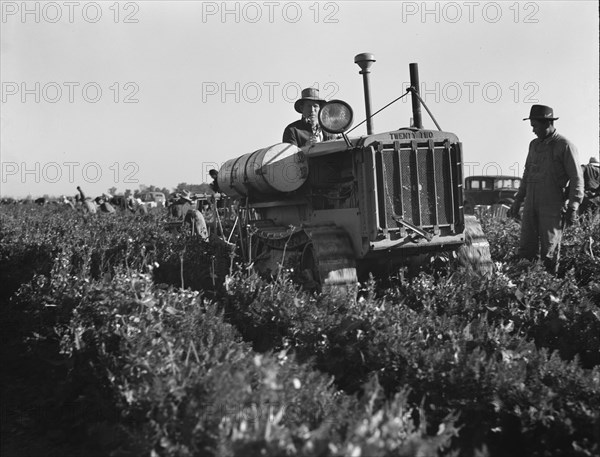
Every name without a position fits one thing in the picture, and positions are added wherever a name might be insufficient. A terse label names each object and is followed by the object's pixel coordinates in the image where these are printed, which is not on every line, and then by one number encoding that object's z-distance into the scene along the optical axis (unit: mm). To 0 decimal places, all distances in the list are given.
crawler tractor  6562
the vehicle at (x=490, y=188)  25359
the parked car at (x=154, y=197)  37594
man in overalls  7367
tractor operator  8250
